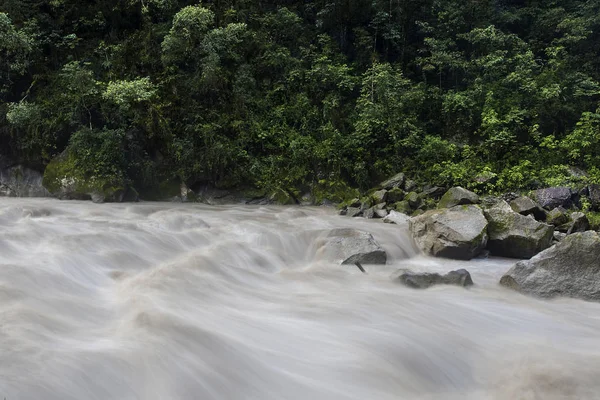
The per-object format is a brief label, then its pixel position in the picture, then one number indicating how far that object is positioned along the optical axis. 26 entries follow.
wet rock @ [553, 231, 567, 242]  7.32
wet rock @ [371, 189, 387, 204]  10.23
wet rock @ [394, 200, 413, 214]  9.73
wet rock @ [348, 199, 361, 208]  10.61
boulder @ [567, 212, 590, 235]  7.77
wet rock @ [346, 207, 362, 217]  10.03
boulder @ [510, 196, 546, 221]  8.13
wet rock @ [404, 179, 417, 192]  10.91
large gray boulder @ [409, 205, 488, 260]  6.64
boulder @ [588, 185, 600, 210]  9.52
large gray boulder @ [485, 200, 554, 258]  6.69
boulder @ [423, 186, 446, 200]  10.45
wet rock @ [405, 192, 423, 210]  9.92
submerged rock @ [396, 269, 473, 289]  5.08
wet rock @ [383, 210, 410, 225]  8.83
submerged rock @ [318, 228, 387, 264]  6.05
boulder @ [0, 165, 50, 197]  11.62
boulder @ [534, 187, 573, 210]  9.36
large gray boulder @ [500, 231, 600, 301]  4.80
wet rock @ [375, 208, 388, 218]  9.62
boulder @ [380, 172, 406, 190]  10.96
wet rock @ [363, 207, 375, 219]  9.78
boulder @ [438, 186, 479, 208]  8.83
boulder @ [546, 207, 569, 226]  8.08
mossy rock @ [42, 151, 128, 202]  10.65
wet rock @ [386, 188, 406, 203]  10.33
